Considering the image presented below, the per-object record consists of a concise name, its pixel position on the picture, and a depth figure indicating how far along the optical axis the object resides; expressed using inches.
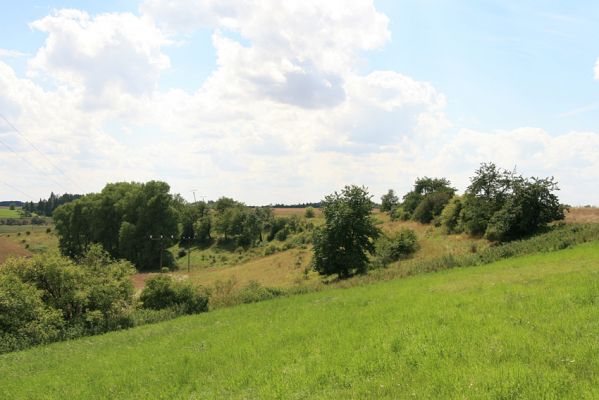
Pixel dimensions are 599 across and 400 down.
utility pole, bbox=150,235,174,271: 3613.2
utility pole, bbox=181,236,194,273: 4698.6
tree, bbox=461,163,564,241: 1835.6
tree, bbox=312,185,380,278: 1876.2
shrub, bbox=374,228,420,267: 2116.5
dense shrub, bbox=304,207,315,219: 5206.7
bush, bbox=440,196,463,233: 2397.6
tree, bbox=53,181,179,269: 3821.4
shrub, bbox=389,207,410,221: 3109.0
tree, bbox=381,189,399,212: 4313.5
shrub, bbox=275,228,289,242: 4352.9
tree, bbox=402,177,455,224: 2746.1
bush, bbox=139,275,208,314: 1562.5
